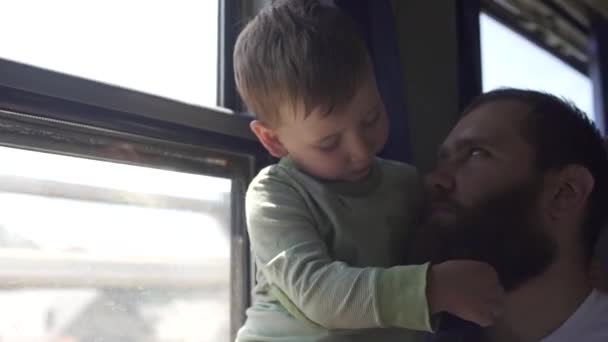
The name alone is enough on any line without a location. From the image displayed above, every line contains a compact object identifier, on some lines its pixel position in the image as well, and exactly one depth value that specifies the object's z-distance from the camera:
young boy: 0.83
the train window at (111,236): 1.00
